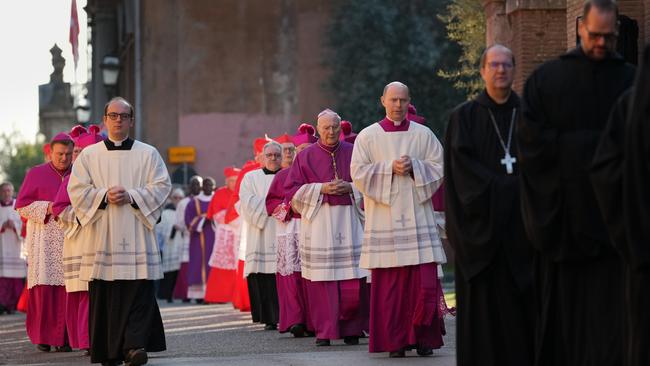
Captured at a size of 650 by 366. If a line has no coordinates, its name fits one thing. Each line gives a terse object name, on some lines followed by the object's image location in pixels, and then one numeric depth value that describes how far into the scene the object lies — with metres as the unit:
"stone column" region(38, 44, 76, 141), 86.06
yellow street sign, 40.81
